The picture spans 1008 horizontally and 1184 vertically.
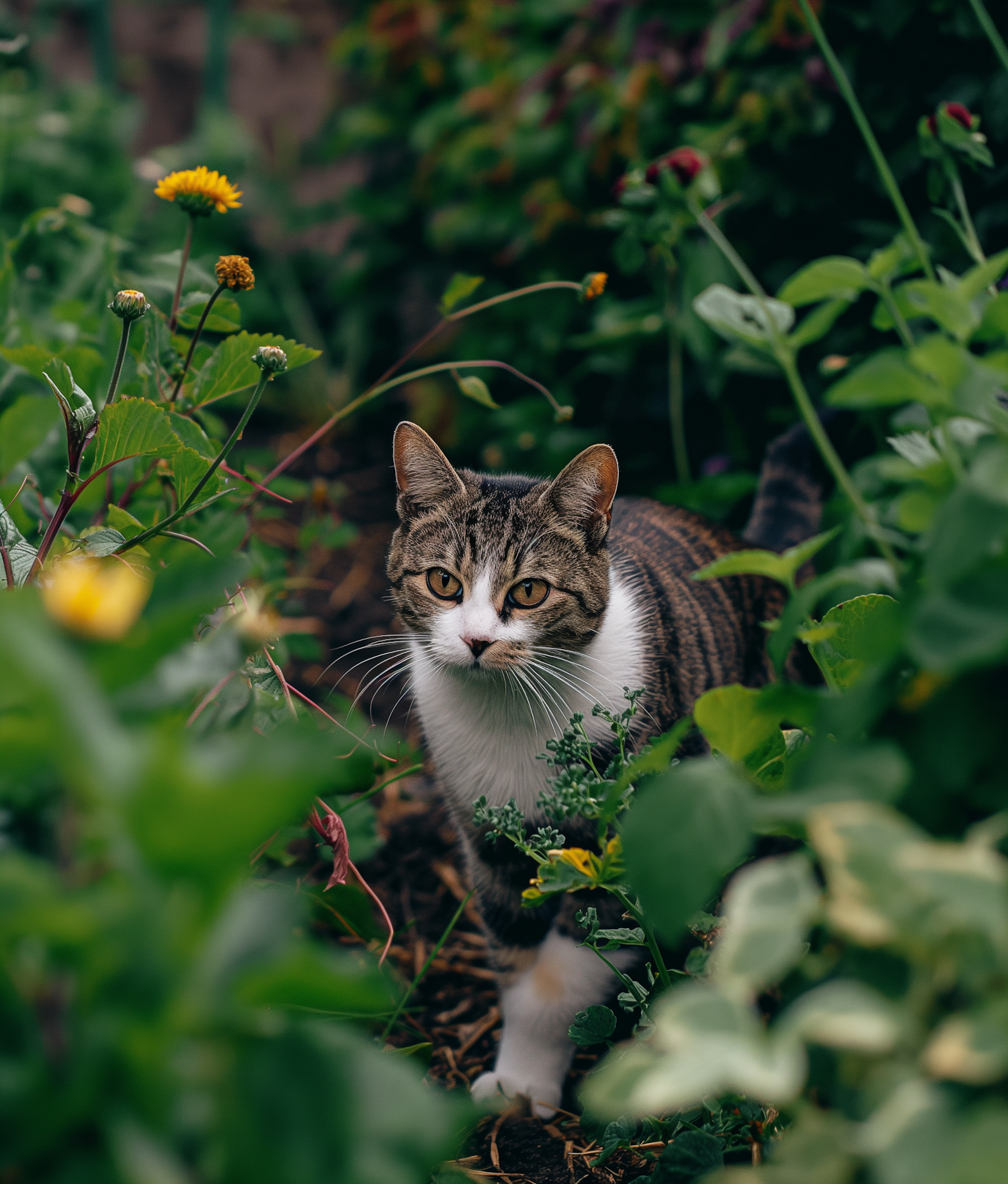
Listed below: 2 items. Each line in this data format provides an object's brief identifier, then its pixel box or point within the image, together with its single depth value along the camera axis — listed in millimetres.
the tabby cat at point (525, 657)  983
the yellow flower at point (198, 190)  945
